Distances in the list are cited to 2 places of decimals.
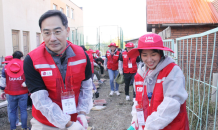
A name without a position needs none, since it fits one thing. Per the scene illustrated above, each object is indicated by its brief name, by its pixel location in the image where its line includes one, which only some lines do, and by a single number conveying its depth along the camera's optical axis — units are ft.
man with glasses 5.52
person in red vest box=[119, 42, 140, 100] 20.70
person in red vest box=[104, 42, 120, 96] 24.16
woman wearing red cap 5.19
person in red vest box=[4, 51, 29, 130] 13.52
